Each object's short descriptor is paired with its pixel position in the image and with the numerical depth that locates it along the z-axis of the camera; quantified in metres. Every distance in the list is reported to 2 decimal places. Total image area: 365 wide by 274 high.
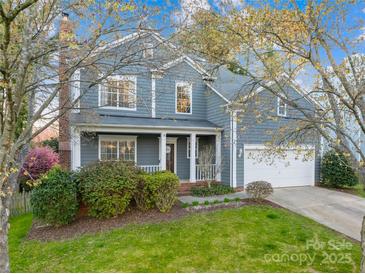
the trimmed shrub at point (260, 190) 9.67
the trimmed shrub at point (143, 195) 8.25
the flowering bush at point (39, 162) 12.30
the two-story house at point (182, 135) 11.20
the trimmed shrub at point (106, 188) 7.49
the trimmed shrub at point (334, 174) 12.91
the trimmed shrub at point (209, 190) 10.99
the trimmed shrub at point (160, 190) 8.25
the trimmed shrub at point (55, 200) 7.13
